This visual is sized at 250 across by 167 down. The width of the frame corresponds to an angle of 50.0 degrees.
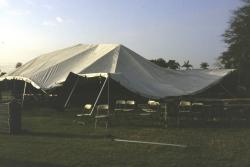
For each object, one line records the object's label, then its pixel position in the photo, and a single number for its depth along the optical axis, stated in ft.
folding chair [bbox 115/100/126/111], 43.11
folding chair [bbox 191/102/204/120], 33.31
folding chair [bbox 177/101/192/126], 32.56
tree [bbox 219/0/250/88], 58.87
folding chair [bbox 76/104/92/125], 32.96
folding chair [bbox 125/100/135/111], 43.04
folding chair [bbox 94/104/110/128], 30.58
